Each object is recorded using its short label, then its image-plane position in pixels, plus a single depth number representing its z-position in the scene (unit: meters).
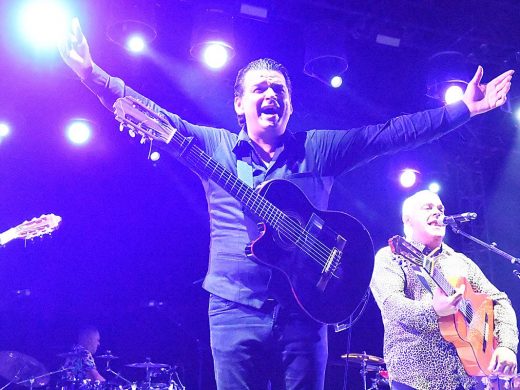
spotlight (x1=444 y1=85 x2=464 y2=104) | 7.36
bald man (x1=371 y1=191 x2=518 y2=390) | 3.48
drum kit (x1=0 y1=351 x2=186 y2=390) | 8.22
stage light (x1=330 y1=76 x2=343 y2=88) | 7.47
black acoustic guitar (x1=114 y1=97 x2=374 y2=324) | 2.37
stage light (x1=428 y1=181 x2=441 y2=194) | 10.27
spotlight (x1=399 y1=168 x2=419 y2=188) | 10.09
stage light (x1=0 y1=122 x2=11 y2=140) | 8.89
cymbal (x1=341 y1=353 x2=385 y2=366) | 7.87
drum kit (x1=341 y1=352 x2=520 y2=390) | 7.90
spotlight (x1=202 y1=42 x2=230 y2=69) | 6.79
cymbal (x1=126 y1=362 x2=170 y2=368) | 8.66
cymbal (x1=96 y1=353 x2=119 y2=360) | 8.78
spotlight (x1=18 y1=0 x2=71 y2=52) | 6.65
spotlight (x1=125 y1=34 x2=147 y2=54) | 6.53
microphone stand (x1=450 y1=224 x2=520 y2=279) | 4.48
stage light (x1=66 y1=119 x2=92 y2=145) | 9.02
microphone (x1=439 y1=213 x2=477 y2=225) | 4.09
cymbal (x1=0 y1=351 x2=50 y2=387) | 8.26
